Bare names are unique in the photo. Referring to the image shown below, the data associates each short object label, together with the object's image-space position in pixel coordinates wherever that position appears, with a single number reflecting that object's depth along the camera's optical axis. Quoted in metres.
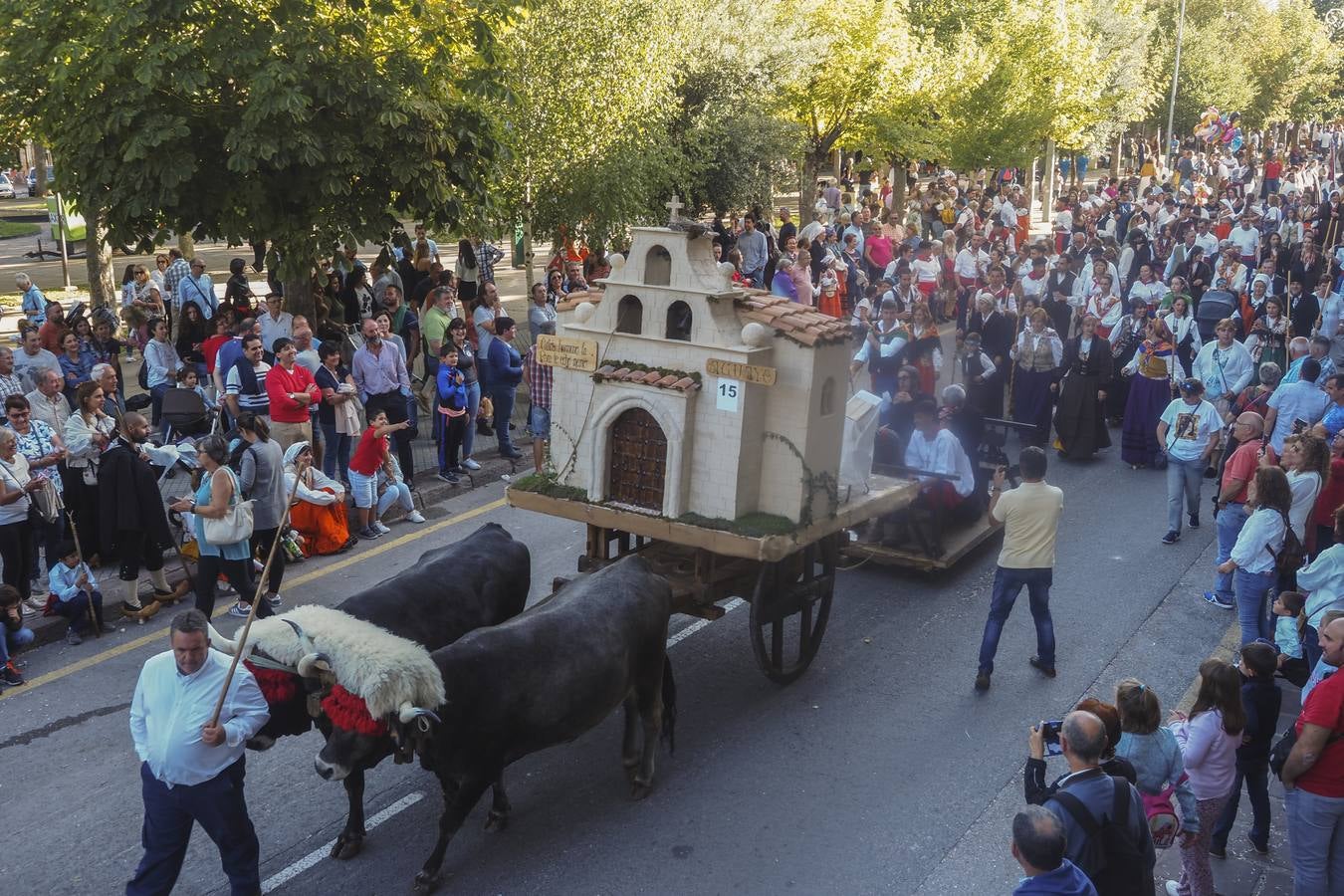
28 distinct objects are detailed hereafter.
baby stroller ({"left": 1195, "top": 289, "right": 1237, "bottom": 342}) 17.55
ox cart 8.44
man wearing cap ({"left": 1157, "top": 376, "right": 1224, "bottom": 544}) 12.39
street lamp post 39.65
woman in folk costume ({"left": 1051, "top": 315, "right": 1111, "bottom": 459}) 15.33
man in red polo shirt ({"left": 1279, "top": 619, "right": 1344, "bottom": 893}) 6.30
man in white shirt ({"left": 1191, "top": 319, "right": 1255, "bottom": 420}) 14.05
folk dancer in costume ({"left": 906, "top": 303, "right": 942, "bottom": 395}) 14.60
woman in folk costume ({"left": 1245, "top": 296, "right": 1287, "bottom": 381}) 15.88
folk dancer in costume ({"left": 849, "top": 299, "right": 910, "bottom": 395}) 14.43
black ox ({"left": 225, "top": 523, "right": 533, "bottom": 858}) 6.65
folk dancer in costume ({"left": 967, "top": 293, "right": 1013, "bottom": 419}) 16.31
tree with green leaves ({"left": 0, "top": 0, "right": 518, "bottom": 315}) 12.84
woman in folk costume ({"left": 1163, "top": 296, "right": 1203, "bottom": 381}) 16.09
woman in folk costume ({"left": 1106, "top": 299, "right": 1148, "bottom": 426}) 16.61
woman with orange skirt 11.36
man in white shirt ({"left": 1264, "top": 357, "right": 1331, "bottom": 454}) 12.34
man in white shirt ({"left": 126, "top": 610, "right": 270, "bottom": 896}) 6.19
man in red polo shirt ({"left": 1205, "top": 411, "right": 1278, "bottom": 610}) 10.66
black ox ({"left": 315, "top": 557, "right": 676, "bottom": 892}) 6.80
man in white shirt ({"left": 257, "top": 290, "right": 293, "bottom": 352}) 14.27
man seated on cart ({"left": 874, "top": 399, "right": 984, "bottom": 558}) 11.20
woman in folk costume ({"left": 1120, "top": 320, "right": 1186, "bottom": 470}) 15.09
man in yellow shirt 9.16
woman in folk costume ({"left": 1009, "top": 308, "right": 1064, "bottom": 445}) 15.91
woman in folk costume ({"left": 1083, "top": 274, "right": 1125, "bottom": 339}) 17.30
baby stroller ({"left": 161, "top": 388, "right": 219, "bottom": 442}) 12.60
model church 8.44
